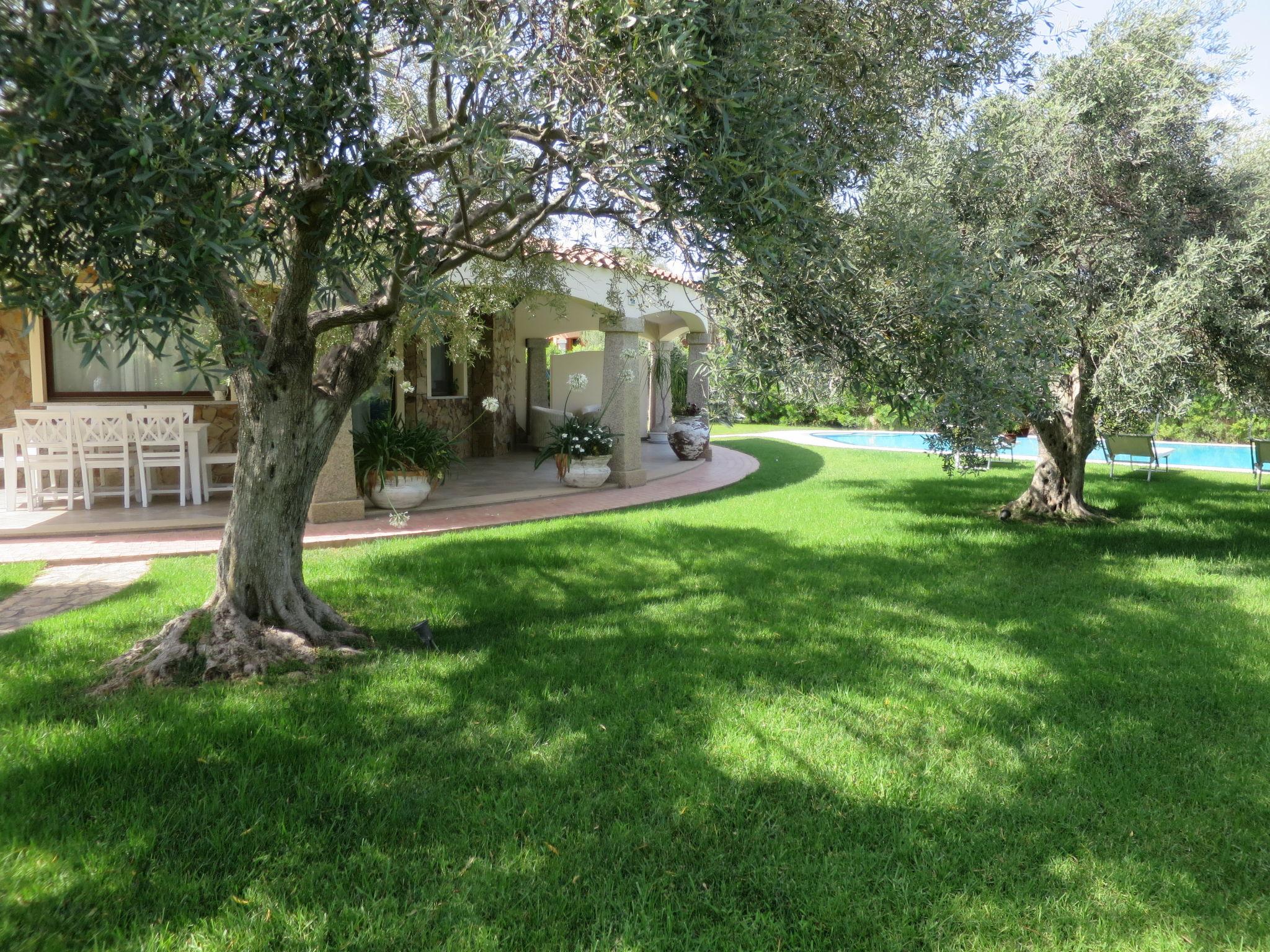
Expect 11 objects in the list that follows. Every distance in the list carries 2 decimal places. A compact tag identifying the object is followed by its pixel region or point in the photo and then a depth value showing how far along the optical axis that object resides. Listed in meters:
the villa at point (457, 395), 8.82
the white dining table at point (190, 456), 8.94
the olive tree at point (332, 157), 2.73
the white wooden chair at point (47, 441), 8.75
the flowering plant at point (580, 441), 11.42
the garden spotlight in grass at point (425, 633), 5.16
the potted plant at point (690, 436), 15.62
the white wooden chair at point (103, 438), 8.90
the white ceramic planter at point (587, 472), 11.34
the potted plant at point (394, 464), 9.30
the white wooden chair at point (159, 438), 9.19
